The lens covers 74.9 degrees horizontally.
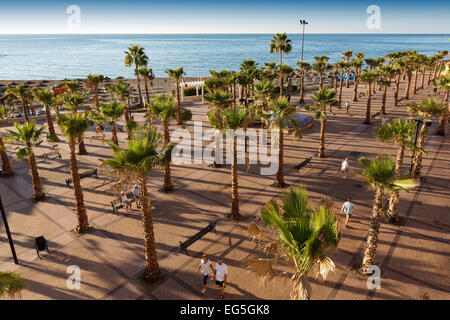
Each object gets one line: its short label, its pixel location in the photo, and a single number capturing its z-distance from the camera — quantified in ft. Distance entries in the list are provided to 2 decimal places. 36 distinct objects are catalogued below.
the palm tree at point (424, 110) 55.57
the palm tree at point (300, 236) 20.38
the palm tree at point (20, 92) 75.77
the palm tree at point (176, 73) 97.55
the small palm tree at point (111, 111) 64.34
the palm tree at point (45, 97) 76.86
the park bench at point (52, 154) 75.32
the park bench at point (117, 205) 49.91
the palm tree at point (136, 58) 123.95
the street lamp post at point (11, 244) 35.50
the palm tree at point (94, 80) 101.23
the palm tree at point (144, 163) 29.84
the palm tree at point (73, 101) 69.43
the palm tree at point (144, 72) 128.16
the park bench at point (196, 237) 39.23
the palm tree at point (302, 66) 136.88
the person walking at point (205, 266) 31.96
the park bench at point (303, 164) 64.25
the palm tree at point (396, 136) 42.68
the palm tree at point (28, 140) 48.79
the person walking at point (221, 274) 31.27
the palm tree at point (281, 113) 51.03
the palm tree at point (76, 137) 41.32
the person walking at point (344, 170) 59.98
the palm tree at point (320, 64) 129.95
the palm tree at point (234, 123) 43.29
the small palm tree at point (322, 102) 67.31
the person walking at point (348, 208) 43.65
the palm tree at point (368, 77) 96.71
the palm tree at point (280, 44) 132.75
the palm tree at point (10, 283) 19.08
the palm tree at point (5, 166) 64.97
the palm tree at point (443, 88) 82.09
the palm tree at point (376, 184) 31.89
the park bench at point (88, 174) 61.81
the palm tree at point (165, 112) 52.29
